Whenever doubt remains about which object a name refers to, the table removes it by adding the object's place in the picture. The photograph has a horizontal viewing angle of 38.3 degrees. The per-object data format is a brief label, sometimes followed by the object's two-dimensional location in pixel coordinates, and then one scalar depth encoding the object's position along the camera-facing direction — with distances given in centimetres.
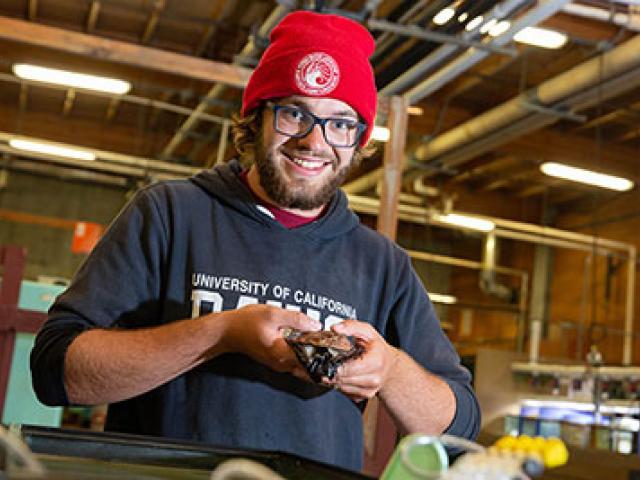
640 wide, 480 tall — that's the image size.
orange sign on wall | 610
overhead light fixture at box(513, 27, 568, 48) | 491
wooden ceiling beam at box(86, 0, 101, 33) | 624
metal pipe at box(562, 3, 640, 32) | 471
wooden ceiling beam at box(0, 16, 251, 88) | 398
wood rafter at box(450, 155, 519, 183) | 773
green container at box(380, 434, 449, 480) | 58
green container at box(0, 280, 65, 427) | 383
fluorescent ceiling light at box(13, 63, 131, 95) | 556
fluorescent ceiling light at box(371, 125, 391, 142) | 438
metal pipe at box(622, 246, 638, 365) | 773
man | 112
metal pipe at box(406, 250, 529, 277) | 638
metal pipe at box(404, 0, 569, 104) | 395
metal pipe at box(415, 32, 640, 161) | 523
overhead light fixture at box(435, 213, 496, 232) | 796
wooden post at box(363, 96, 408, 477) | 392
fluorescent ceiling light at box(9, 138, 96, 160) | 760
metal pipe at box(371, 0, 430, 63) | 445
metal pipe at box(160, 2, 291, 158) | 510
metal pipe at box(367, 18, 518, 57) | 436
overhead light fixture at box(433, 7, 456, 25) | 417
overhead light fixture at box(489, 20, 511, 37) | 421
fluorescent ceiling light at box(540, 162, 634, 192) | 684
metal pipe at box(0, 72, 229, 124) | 657
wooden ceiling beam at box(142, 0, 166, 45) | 618
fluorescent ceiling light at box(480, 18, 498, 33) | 411
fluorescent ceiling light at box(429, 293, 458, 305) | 623
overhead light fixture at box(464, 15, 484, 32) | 415
